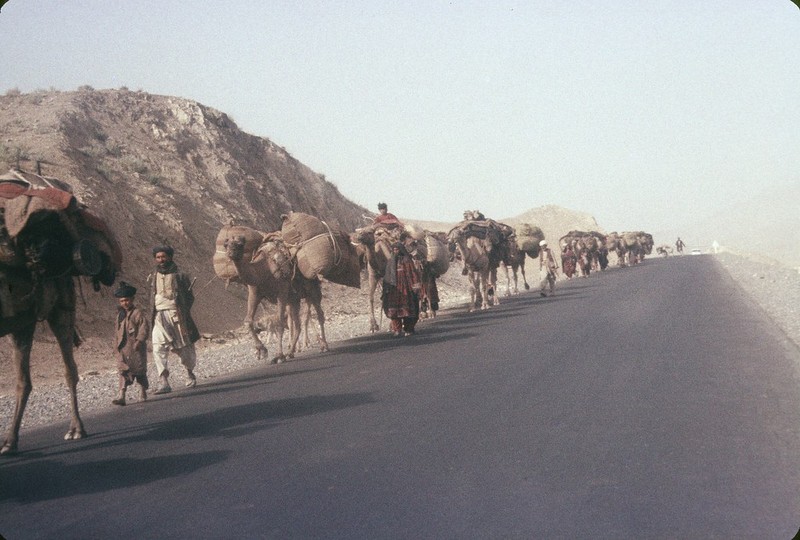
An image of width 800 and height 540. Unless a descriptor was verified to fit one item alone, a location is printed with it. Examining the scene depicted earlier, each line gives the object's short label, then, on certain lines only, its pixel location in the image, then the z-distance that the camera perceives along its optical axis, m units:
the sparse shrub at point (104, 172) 29.34
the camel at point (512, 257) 29.45
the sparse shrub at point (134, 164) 31.80
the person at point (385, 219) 20.28
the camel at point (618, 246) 64.56
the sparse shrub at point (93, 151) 30.34
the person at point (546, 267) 28.64
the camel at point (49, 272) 7.88
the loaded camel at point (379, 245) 19.45
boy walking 11.44
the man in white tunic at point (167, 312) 12.49
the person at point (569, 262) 46.08
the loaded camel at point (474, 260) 25.00
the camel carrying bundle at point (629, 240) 65.81
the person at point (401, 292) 17.94
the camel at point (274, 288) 14.99
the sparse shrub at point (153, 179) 31.91
